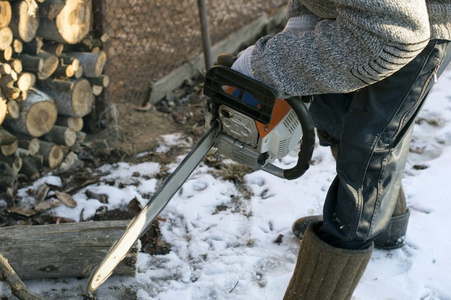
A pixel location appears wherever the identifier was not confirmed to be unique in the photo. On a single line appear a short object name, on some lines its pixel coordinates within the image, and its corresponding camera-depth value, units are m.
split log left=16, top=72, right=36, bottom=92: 2.93
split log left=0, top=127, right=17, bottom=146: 2.92
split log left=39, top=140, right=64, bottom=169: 3.22
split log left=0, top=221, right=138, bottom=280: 2.23
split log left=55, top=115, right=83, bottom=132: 3.39
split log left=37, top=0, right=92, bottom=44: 3.03
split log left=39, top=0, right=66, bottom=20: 2.96
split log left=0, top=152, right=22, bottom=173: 3.01
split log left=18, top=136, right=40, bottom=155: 3.12
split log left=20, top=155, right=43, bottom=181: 3.11
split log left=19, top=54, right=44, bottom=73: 2.99
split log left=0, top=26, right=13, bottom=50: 2.74
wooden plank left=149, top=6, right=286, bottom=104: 4.27
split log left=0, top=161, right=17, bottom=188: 2.94
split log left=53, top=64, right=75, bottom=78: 3.21
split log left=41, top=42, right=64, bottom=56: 3.17
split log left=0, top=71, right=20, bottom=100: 2.84
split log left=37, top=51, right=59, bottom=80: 3.09
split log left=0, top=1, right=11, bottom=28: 2.69
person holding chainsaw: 1.48
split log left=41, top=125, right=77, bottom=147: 3.32
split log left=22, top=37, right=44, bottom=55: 3.01
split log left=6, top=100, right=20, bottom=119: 2.93
